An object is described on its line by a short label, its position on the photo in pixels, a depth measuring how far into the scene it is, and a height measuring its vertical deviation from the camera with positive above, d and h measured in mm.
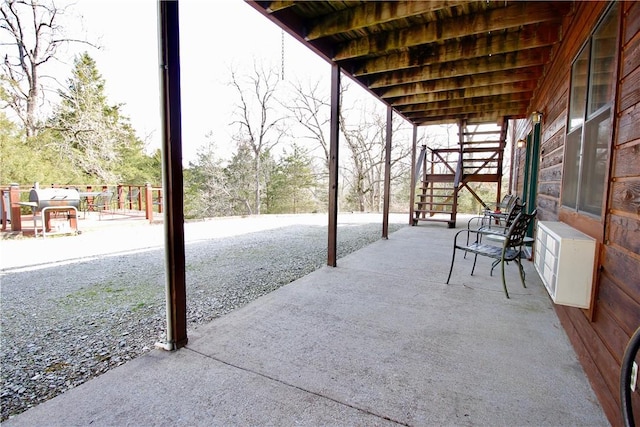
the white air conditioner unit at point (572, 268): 1682 -444
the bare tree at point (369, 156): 17156 +1658
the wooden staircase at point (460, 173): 7191 +314
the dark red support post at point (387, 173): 5738 +238
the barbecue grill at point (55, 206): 6355 -504
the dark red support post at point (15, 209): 6422 -570
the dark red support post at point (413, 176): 7408 +241
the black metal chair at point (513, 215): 3658 -336
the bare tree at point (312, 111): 17297 +4168
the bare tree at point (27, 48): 10805 +4796
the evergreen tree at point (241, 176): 18375 +471
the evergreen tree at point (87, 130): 11719 +1990
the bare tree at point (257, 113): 17609 +4043
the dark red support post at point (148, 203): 8539 -543
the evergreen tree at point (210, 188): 18281 -246
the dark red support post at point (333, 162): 3836 +284
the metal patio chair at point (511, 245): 2859 -618
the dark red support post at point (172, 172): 1816 +66
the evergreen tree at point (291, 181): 19359 +227
